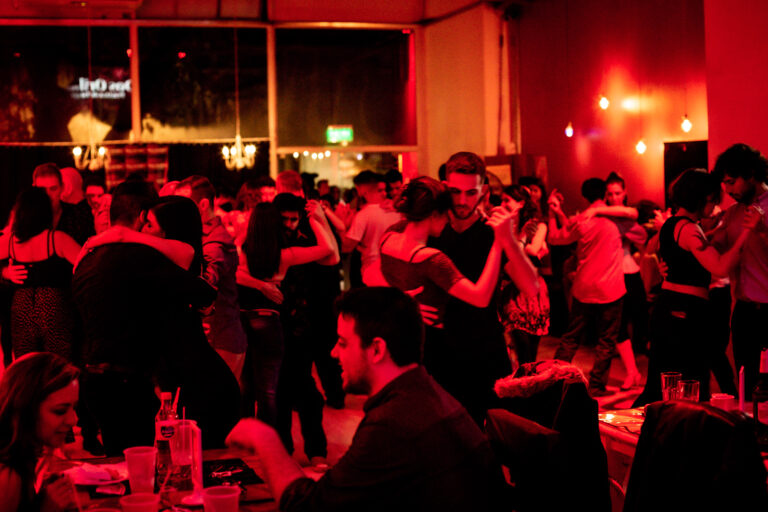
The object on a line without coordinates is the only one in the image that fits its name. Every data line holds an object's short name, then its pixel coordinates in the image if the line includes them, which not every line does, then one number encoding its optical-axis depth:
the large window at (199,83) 12.43
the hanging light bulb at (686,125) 9.05
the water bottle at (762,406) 3.04
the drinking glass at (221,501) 2.21
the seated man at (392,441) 2.16
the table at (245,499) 2.46
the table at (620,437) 3.16
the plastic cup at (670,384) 3.35
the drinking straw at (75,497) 2.23
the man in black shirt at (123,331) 3.57
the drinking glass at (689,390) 3.26
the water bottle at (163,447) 2.73
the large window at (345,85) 12.97
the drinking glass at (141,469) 2.53
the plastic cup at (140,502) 2.19
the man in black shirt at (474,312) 3.79
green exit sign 13.13
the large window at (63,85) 12.07
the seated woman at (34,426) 2.32
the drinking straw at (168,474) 2.61
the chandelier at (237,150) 12.67
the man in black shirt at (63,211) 5.99
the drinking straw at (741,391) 3.20
